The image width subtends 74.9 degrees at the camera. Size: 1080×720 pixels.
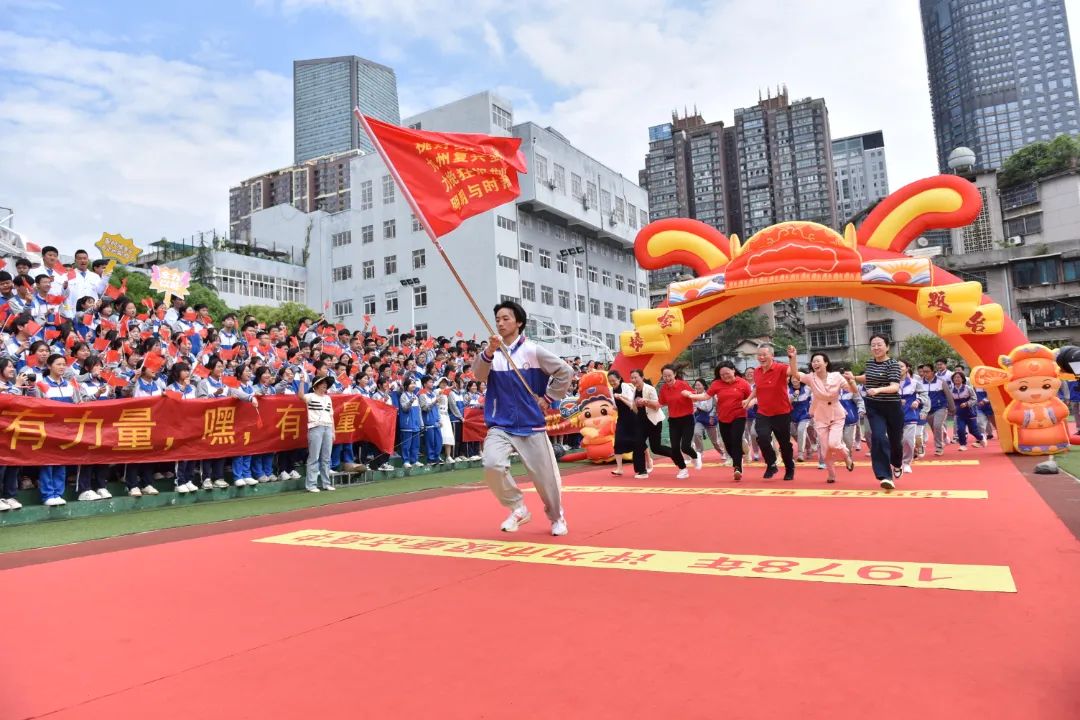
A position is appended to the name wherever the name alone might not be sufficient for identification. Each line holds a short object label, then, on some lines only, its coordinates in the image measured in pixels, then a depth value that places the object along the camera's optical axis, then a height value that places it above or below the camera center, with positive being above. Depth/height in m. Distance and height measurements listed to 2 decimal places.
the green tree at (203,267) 40.94 +10.17
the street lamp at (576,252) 40.69 +10.06
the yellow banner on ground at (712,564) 3.77 -0.88
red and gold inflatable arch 11.54 +2.40
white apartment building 40.28 +11.24
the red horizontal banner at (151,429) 7.41 +0.18
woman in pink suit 8.54 +0.17
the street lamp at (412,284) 40.33 +8.56
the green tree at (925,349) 37.19 +3.28
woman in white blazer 10.30 +0.09
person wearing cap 10.13 +0.17
